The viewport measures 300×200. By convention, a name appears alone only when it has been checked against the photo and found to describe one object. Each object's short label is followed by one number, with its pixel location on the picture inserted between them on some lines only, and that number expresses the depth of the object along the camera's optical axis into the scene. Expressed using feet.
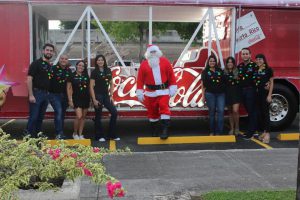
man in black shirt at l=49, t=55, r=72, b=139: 21.04
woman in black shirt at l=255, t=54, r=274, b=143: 21.52
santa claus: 21.58
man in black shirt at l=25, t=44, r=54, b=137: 20.45
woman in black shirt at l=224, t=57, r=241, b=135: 21.99
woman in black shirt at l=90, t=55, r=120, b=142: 21.28
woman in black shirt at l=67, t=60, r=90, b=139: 21.12
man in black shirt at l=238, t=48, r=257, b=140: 21.93
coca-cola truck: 21.30
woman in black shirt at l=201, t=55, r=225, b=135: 21.88
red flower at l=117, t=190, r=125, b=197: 8.75
